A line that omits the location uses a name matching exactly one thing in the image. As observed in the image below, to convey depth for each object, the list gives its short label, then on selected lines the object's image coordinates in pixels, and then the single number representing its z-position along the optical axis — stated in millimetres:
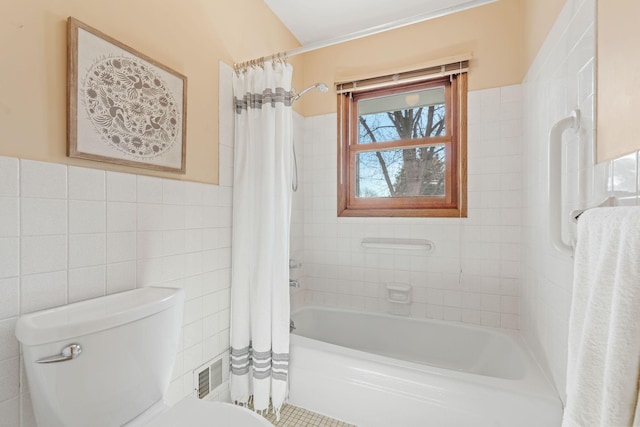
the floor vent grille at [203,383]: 1347
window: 1957
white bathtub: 1104
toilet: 700
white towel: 427
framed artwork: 888
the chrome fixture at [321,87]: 1612
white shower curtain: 1459
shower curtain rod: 1283
